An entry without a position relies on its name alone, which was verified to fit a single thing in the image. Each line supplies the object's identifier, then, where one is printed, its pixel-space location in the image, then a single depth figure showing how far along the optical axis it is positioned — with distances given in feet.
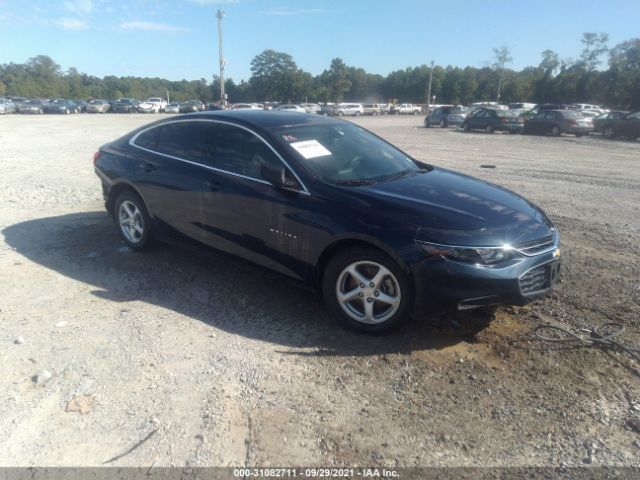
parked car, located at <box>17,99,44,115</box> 174.60
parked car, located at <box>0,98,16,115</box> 167.84
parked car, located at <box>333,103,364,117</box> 190.02
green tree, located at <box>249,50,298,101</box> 345.10
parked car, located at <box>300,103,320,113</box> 177.18
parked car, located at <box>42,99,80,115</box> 181.98
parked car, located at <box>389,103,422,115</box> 230.23
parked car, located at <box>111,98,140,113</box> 204.85
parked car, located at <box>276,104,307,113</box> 151.19
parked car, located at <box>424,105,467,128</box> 118.52
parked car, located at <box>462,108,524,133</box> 96.48
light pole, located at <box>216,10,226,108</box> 196.52
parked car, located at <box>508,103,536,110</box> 186.25
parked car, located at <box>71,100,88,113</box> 196.13
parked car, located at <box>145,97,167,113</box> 218.18
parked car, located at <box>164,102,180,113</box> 213.05
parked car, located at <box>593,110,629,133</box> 83.76
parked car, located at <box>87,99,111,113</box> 197.06
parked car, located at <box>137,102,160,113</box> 206.28
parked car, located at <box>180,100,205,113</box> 178.32
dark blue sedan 11.67
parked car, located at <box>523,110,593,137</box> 86.38
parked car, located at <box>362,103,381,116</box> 211.29
